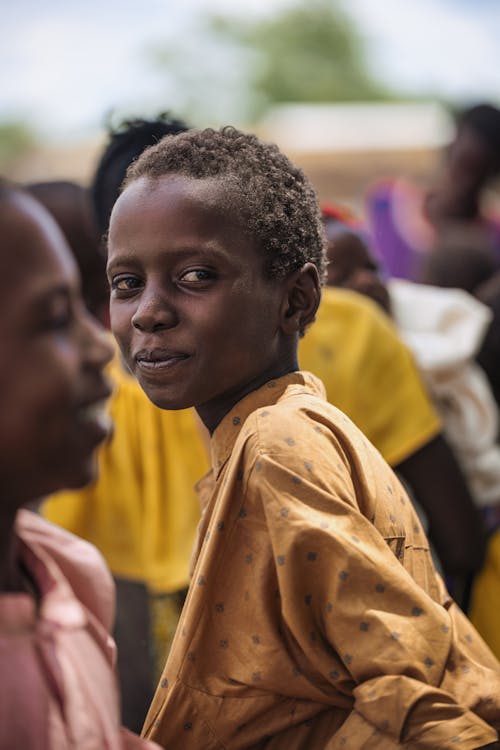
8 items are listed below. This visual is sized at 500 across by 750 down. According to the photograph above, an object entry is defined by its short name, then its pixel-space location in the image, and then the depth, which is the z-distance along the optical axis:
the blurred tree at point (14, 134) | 33.63
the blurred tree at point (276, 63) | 38.44
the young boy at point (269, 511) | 1.52
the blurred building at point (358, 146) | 11.03
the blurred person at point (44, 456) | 1.21
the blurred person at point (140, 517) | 2.95
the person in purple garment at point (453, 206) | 5.72
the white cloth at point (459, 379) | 3.17
